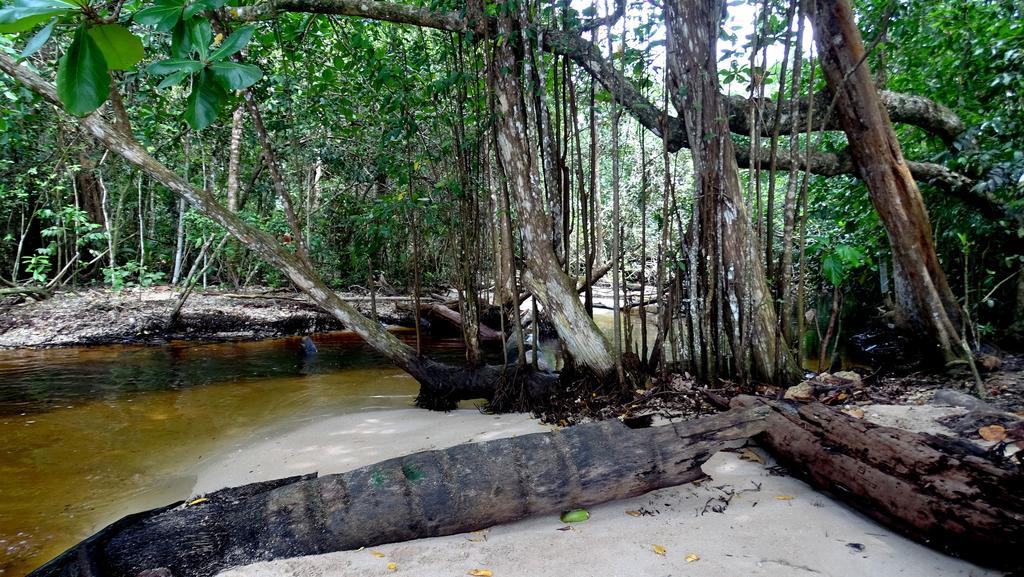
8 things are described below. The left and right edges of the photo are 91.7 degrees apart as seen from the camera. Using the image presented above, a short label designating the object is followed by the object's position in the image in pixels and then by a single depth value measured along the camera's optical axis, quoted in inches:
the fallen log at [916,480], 69.8
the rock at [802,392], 139.4
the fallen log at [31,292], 353.1
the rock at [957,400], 129.5
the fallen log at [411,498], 80.7
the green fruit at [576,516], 93.7
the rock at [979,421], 108.4
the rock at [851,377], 157.4
